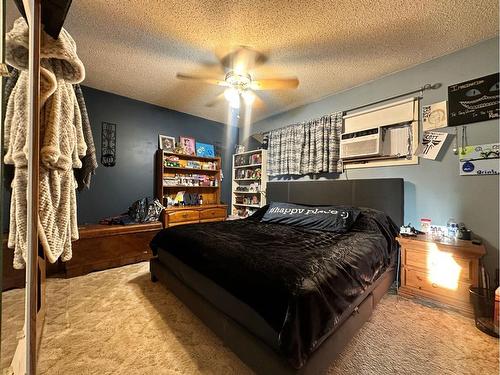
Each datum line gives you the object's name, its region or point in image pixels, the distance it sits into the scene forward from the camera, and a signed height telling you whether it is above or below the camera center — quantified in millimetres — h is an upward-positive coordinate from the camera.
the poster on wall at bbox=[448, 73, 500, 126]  1992 +887
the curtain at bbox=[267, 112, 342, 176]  3151 +670
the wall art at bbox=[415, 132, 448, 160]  2285 +501
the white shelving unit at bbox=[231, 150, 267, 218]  4195 +106
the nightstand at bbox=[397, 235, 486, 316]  1837 -735
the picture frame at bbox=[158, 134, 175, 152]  3836 +785
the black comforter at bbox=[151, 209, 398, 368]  1063 -526
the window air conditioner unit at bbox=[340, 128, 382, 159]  2709 +602
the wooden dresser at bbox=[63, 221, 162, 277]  2568 -818
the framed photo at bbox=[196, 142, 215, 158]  4288 +754
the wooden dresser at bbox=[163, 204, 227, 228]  3421 -496
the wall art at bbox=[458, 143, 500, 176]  1964 +300
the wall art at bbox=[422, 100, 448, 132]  2277 +817
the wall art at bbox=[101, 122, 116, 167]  3299 +633
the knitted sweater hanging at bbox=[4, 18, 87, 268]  1007 +224
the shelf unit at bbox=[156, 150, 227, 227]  3594 -23
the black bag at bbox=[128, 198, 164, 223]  3221 -392
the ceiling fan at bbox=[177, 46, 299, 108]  2301 +1217
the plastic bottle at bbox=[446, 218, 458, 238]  2105 -374
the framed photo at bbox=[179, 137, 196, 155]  4043 +801
